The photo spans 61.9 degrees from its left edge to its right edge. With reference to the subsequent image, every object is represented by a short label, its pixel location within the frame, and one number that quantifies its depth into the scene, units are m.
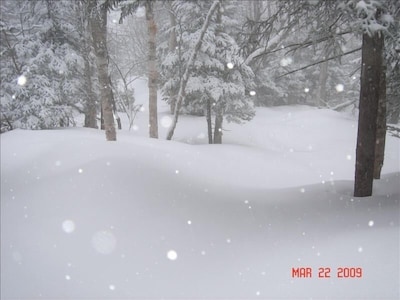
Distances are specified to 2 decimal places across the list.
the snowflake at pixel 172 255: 4.88
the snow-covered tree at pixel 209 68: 15.30
